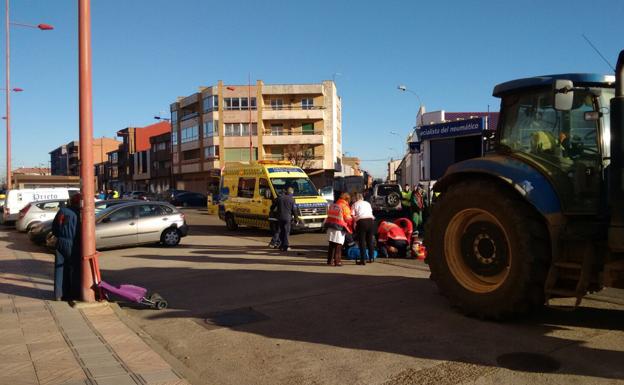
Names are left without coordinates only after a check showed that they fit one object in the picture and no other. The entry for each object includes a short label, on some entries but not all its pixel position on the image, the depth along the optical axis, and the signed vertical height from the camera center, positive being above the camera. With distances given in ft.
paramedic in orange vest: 33.99 -2.76
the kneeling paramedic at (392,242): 37.73 -4.12
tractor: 15.74 -0.60
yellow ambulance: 55.57 -0.83
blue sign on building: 56.95 +6.80
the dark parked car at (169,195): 150.30 -2.25
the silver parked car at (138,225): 45.93 -3.49
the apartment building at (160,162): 242.99 +12.45
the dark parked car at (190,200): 148.97 -3.66
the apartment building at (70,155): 375.45 +27.85
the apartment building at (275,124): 194.70 +24.34
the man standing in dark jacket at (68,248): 24.11 -2.85
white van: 71.05 -1.24
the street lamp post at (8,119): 98.83 +13.91
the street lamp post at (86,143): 23.52 +2.09
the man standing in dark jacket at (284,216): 42.47 -2.44
